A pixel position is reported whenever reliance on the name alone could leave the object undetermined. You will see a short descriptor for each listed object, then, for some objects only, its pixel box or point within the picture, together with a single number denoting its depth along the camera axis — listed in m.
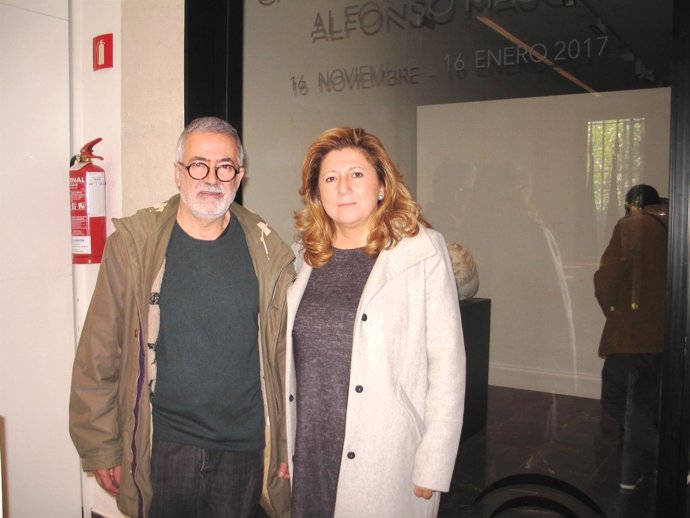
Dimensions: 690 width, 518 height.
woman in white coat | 1.80
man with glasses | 1.98
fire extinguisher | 2.82
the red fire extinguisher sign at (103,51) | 2.93
